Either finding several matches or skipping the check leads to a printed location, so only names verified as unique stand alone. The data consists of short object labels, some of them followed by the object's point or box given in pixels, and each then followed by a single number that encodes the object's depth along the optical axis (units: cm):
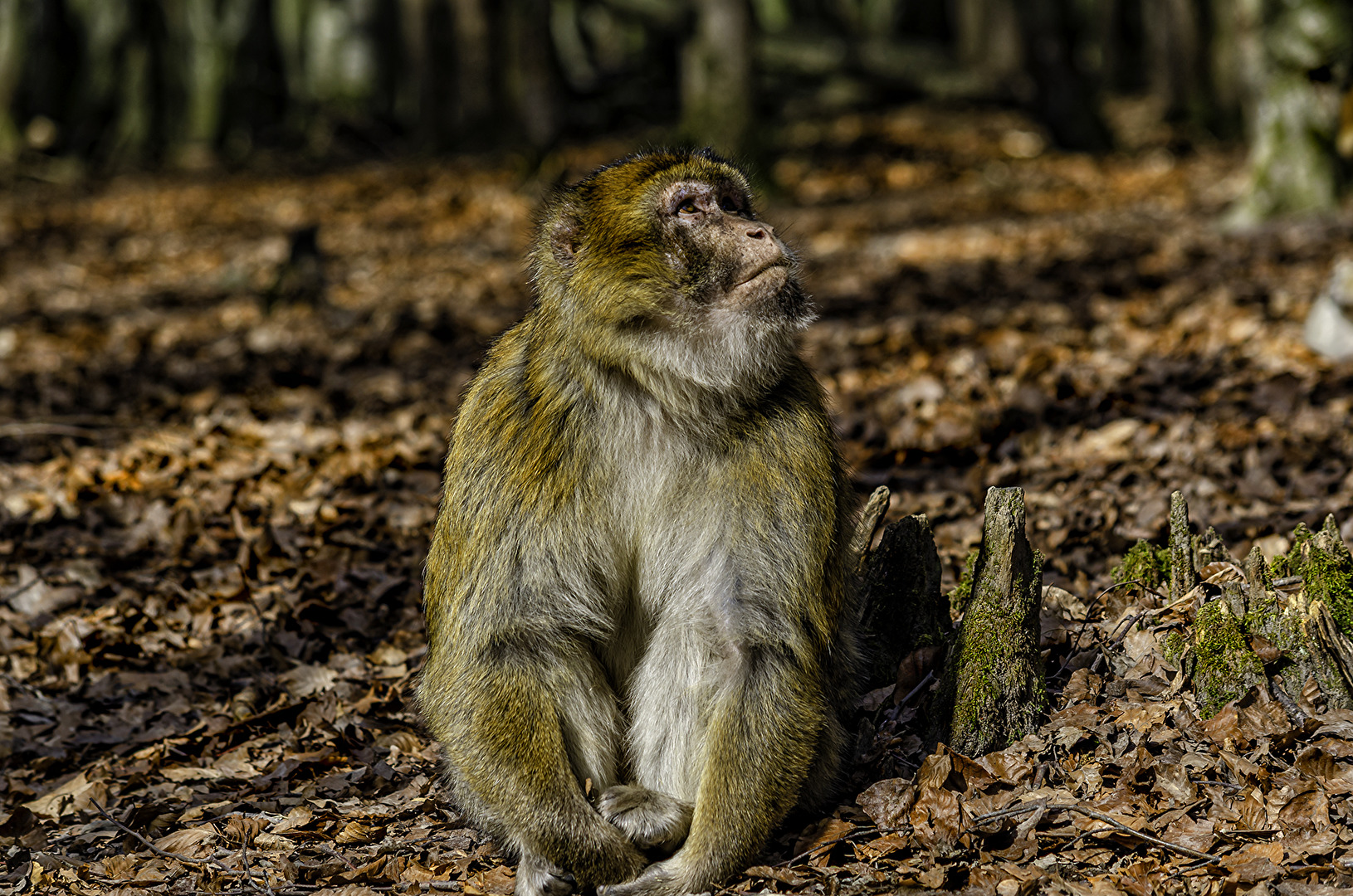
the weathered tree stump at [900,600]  446
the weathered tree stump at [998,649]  403
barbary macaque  375
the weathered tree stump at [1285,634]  404
